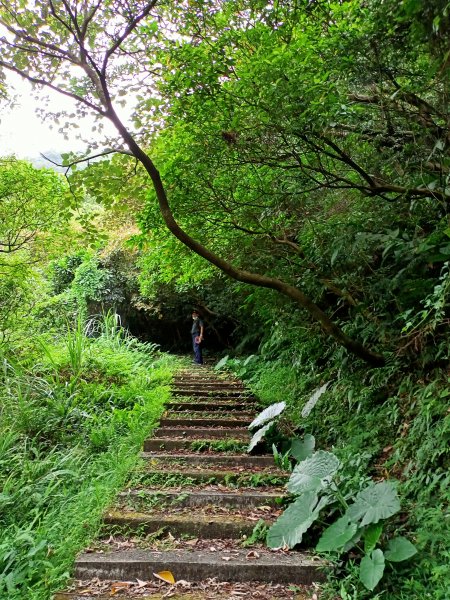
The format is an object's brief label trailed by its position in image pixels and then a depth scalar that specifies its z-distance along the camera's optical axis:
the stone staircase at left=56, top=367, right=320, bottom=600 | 2.62
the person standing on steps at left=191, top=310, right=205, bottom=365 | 10.84
